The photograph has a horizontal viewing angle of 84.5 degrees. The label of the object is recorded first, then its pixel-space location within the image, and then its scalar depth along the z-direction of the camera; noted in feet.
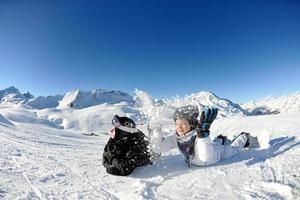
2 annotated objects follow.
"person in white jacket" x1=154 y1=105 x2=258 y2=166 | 8.28
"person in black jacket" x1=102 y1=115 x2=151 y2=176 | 8.44
